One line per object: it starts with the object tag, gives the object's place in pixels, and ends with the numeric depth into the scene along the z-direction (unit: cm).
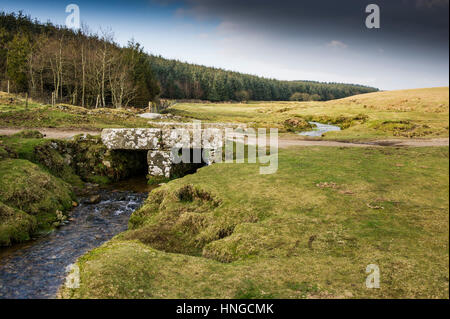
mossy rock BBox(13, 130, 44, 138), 2028
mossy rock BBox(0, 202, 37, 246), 1030
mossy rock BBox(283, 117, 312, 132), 4212
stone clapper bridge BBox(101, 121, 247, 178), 1838
